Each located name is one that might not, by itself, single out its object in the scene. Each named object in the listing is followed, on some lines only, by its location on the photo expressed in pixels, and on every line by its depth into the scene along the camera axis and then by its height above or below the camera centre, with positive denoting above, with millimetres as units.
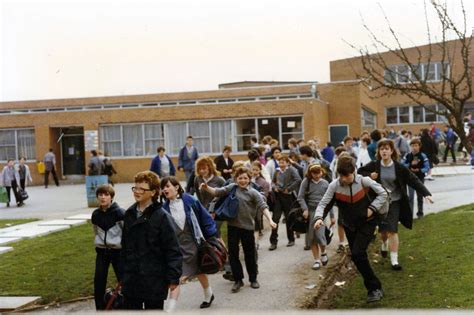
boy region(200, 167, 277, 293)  8227 -1014
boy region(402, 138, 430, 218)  11977 -373
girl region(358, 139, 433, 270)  8602 -597
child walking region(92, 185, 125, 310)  7004 -947
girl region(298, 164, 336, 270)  9297 -748
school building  30266 +1484
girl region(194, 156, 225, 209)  9062 -352
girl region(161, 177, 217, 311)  6875 -796
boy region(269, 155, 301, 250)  11203 -749
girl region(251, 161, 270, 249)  10844 -570
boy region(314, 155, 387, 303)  7078 -757
